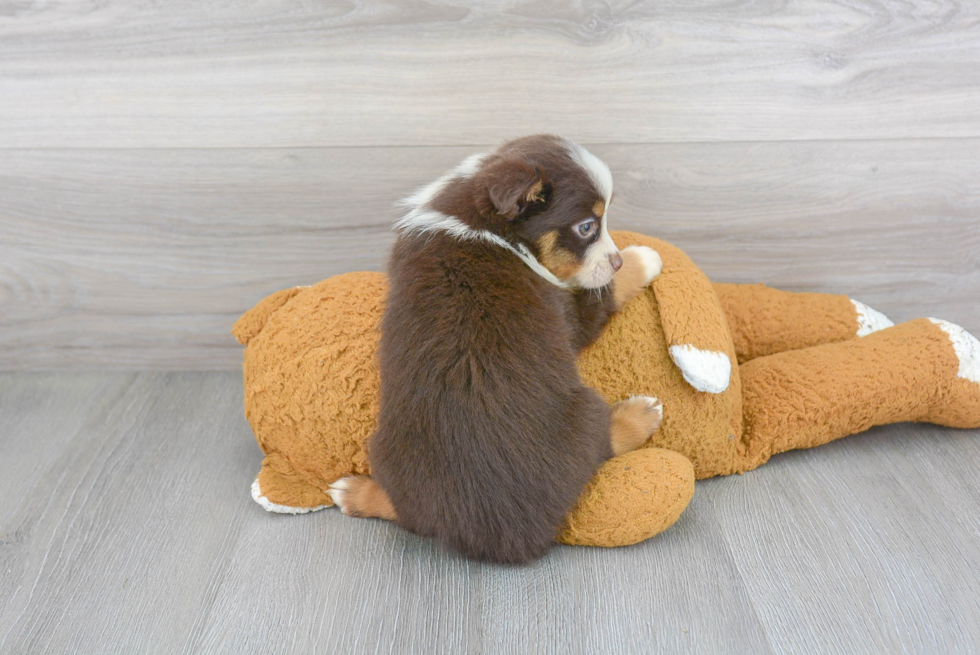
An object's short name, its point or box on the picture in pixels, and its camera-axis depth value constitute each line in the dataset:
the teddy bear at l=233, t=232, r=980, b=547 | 0.79
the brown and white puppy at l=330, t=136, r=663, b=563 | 0.73
